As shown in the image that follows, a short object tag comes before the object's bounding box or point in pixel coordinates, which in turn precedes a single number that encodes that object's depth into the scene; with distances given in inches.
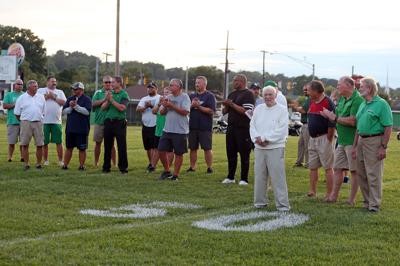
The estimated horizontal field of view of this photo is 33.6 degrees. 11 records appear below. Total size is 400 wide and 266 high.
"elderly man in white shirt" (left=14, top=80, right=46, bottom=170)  562.6
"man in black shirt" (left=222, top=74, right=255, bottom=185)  495.8
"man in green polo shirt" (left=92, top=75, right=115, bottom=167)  560.1
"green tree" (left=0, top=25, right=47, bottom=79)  3850.9
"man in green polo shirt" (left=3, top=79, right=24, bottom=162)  632.4
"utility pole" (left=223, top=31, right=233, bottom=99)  2802.7
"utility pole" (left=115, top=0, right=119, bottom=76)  1530.3
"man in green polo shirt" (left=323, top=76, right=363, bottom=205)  401.7
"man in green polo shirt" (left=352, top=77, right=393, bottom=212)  375.2
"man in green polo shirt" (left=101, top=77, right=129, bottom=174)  551.5
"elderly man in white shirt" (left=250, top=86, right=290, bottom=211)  380.2
